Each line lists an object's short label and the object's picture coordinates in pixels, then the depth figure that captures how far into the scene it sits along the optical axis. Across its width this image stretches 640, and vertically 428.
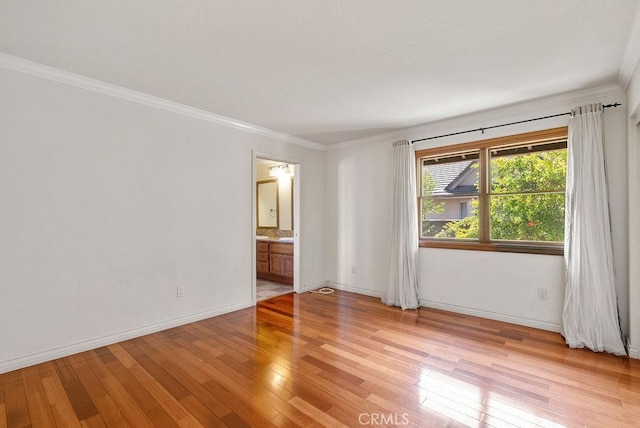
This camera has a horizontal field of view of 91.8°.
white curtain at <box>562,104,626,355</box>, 2.87
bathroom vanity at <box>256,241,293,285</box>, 5.53
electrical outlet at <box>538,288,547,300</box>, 3.37
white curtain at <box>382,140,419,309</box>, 4.21
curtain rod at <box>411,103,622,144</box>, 3.00
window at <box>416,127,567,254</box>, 3.44
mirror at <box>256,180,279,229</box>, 6.57
